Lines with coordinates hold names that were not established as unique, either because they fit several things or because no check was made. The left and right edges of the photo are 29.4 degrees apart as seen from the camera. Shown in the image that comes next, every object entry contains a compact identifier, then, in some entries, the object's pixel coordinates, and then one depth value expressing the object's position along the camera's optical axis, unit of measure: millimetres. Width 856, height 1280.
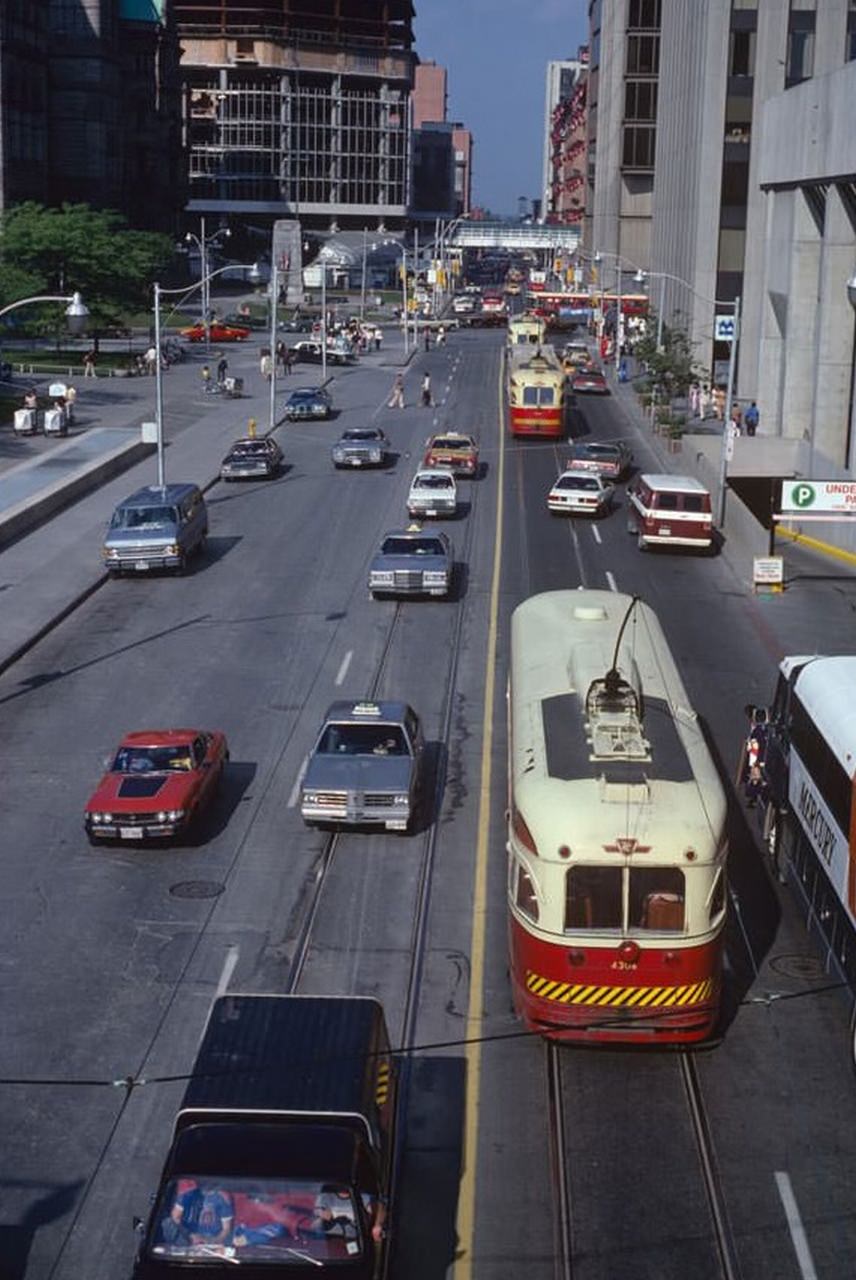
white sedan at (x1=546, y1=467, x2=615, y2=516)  51875
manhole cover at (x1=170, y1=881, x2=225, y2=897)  22719
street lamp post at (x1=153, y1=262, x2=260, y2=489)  53281
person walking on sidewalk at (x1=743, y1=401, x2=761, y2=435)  72625
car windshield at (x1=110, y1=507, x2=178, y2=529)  43406
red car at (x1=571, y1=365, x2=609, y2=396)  88500
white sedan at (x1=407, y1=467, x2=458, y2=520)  50531
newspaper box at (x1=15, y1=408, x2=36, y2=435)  66125
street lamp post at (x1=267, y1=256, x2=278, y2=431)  72438
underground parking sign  38438
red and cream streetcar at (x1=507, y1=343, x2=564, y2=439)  67000
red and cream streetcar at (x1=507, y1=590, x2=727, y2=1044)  17172
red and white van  46812
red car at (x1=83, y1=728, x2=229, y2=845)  24047
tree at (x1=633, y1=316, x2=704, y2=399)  79812
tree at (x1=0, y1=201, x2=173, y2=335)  89875
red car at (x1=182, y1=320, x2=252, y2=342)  119356
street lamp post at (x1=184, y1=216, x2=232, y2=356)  92688
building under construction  197375
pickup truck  12414
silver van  42469
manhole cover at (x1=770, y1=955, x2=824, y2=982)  20406
